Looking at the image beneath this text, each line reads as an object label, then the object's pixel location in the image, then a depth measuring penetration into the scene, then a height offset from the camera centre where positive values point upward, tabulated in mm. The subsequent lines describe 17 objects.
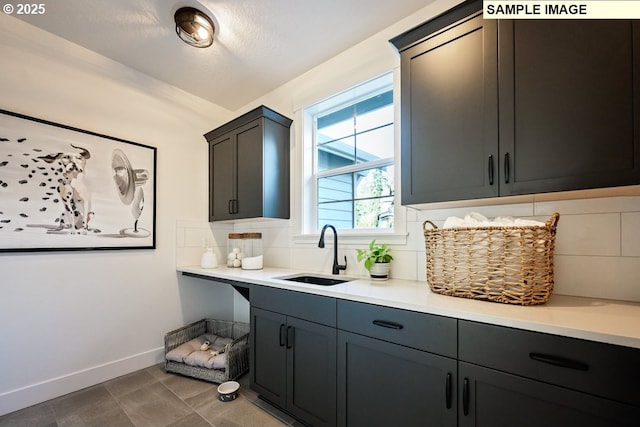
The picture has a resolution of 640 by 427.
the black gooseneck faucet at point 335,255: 2169 -314
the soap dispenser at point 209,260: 2738 -430
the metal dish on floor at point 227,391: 1959 -1245
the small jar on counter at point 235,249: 2848 -361
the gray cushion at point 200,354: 2220 -1166
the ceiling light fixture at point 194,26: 1859 +1330
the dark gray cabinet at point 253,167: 2521 +481
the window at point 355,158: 2229 +511
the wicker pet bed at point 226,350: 2205 -1162
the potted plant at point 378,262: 1863 -315
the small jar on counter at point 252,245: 2938 -311
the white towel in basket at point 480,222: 1216 -35
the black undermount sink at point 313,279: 2157 -512
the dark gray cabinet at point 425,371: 852 -629
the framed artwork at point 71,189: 1899 +221
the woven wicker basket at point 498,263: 1156 -214
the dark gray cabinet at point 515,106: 1039 +486
